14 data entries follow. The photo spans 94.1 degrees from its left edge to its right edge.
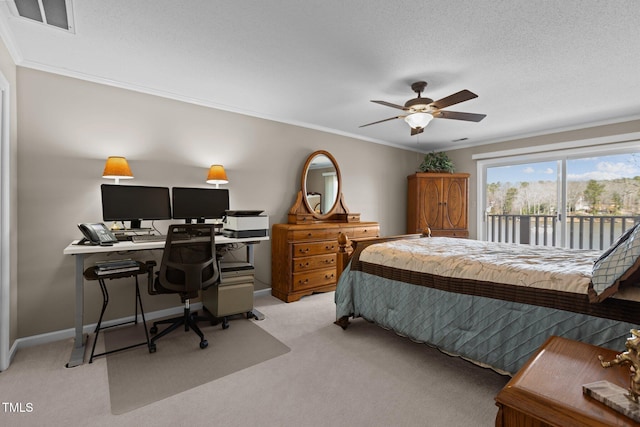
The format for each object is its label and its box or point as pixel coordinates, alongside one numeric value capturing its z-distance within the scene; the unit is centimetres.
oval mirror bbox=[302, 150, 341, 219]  435
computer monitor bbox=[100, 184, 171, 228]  266
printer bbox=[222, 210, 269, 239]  308
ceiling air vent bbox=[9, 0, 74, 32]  183
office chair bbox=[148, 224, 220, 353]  245
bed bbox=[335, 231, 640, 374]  149
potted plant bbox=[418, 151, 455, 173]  548
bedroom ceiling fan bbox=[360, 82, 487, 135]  274
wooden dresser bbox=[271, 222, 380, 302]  375
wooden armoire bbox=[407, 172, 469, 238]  539
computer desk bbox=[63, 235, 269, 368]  221
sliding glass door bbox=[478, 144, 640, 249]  414
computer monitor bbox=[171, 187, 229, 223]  311
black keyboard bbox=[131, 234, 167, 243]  256
